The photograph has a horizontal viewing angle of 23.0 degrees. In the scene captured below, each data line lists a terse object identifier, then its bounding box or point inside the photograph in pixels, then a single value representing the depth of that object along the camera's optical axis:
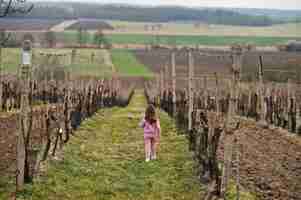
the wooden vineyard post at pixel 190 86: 17.15
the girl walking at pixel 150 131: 13.88
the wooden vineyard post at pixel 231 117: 9.57
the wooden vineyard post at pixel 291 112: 20.87
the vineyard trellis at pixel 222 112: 9.76
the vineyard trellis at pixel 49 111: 10.43
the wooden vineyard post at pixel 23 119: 10.11
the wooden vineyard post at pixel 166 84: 31.49
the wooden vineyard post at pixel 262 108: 22.11
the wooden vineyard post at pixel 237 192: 9.48
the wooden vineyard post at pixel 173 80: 20.19
